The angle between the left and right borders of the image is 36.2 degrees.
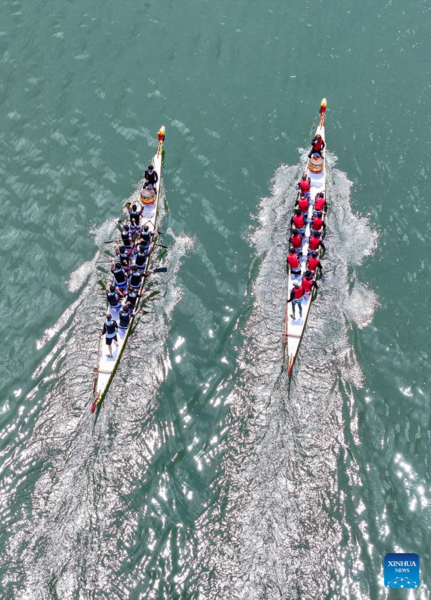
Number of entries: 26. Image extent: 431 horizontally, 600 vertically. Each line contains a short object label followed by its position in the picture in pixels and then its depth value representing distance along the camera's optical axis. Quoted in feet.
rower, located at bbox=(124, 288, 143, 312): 109.50
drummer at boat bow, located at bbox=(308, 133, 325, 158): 134.62
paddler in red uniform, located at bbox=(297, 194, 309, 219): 125.08
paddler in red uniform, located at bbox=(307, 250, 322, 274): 113.60
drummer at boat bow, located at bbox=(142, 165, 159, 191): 129.08
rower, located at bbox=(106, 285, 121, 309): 106.63
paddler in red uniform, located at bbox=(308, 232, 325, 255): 117.91
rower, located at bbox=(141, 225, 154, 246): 118.01
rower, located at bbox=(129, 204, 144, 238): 120.16
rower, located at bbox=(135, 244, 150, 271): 114.93
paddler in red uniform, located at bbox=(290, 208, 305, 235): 122.52
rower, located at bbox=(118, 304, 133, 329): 106.01
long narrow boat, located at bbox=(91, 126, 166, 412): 97.90
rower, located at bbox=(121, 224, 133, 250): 117.19
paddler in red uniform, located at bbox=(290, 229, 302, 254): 118.97
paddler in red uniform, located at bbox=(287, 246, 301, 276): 115.44
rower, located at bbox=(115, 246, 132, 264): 114.52
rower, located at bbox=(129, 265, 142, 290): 111.47
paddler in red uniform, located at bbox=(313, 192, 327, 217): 125.59
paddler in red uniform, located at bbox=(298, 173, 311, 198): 127.85
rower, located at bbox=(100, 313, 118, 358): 101.81
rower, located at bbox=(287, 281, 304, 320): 108.78
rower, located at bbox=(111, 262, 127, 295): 109.19
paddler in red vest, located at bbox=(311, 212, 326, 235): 121.39
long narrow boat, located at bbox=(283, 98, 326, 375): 105.19
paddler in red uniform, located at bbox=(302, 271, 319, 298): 110.63
